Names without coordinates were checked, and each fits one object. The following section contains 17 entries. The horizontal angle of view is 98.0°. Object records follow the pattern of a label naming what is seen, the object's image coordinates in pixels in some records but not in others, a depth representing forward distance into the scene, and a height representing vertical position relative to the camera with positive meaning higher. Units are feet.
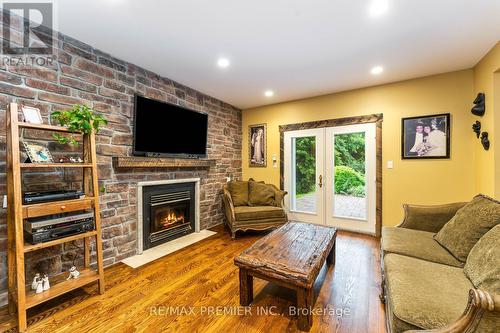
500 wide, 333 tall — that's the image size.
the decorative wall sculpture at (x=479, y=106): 8.58 +2.31
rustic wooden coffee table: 5.16 -2.55
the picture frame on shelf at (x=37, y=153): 5.86 +0.41
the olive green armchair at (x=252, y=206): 11.64 -2.39
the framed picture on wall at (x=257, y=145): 15.28 +1.48
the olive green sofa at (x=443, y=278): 2.99 -2.39
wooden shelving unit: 5.24 -1.23
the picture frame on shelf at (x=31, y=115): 5.77 +1.44
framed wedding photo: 10.14 +1.31
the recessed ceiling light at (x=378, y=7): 5.72 +4.27
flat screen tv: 9.29 +1.77
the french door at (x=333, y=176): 11.97 -0.66
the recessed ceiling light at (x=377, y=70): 9.52 +4.24
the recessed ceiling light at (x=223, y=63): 8.84 +4.31
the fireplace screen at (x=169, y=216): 10.09 -2.49
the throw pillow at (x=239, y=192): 13.21 -1.62
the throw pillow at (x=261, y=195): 13.07 -1.79
